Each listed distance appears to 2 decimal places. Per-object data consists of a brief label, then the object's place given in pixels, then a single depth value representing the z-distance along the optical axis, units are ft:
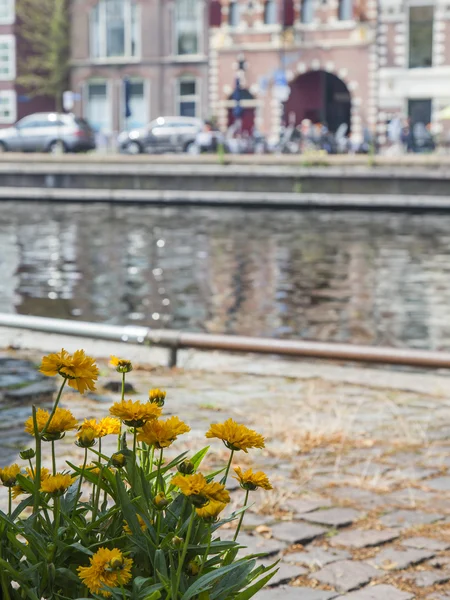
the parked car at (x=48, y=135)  129.39
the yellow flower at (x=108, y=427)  7.40
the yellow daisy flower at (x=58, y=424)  6.97
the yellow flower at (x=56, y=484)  6.79
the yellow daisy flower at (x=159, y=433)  6.86
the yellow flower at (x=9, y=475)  6.93
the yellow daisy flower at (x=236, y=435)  6.55
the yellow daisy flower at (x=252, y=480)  6.65
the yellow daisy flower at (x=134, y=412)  6.66
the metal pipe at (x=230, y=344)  22.25
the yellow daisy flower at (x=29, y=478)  7.20
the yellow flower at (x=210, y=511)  6.26
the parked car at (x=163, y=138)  127.54
